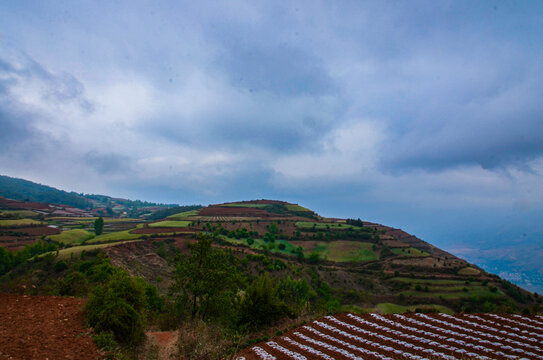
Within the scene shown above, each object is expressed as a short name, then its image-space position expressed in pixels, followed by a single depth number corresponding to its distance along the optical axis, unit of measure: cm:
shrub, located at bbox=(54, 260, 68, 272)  5246
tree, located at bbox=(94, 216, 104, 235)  9645
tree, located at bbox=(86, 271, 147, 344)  1420
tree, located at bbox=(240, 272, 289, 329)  2088
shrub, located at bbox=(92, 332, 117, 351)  1220
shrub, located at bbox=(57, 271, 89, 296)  2125
